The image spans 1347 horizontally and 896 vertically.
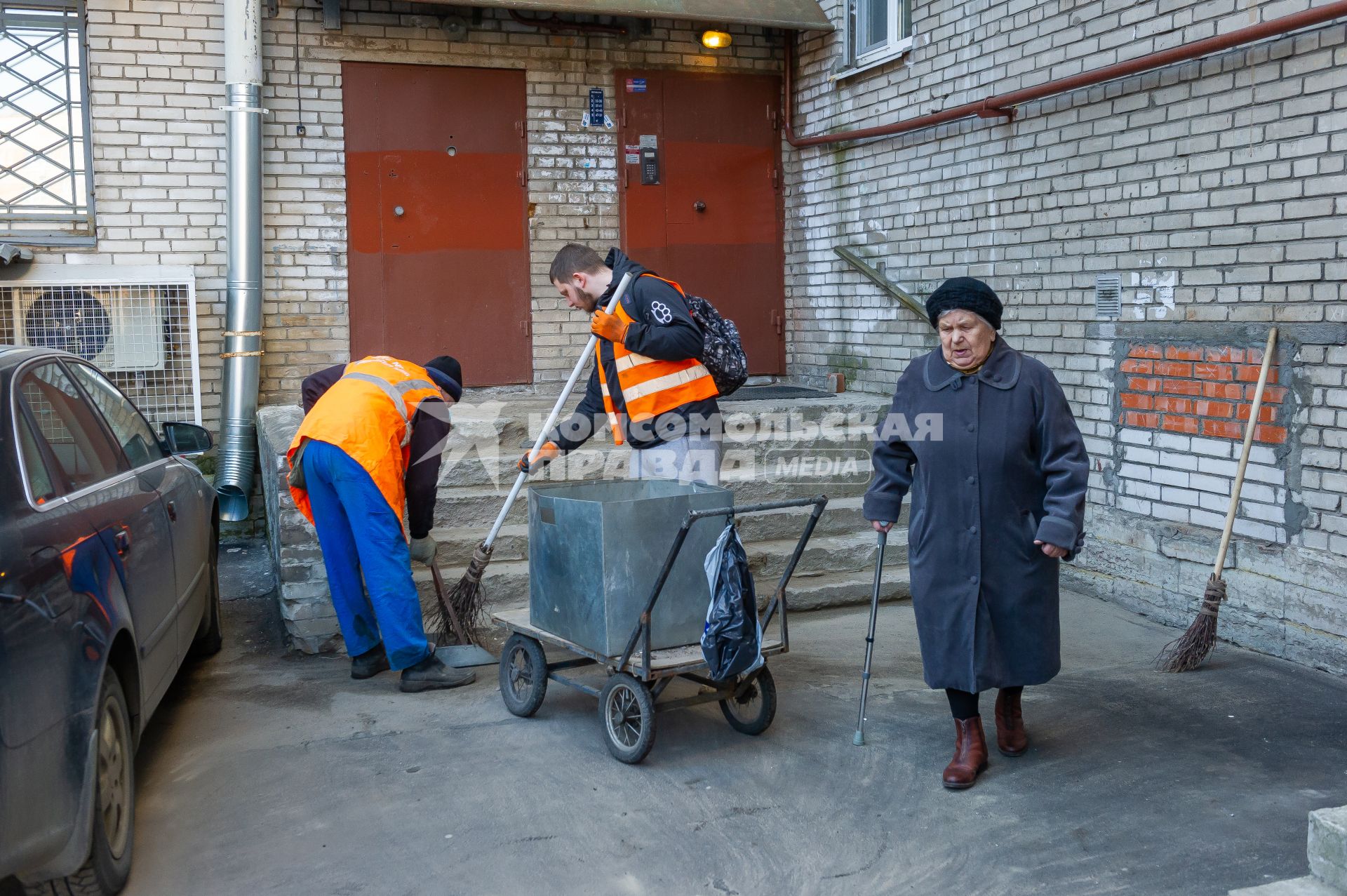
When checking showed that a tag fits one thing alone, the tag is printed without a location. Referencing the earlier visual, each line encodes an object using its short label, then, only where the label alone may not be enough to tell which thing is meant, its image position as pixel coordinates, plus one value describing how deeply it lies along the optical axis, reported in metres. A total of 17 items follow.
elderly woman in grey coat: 3.87
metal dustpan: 5.30
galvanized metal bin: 4.20
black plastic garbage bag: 3.98
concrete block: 2.94
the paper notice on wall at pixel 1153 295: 5.84
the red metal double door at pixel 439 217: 8.08
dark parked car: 2.70
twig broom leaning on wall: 5.14
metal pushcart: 4.11
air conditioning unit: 7.25
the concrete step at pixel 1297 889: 2.98
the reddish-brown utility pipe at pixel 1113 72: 4.94
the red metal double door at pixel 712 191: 8.71
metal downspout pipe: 7.39
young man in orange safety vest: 4.79
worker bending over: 4.81
